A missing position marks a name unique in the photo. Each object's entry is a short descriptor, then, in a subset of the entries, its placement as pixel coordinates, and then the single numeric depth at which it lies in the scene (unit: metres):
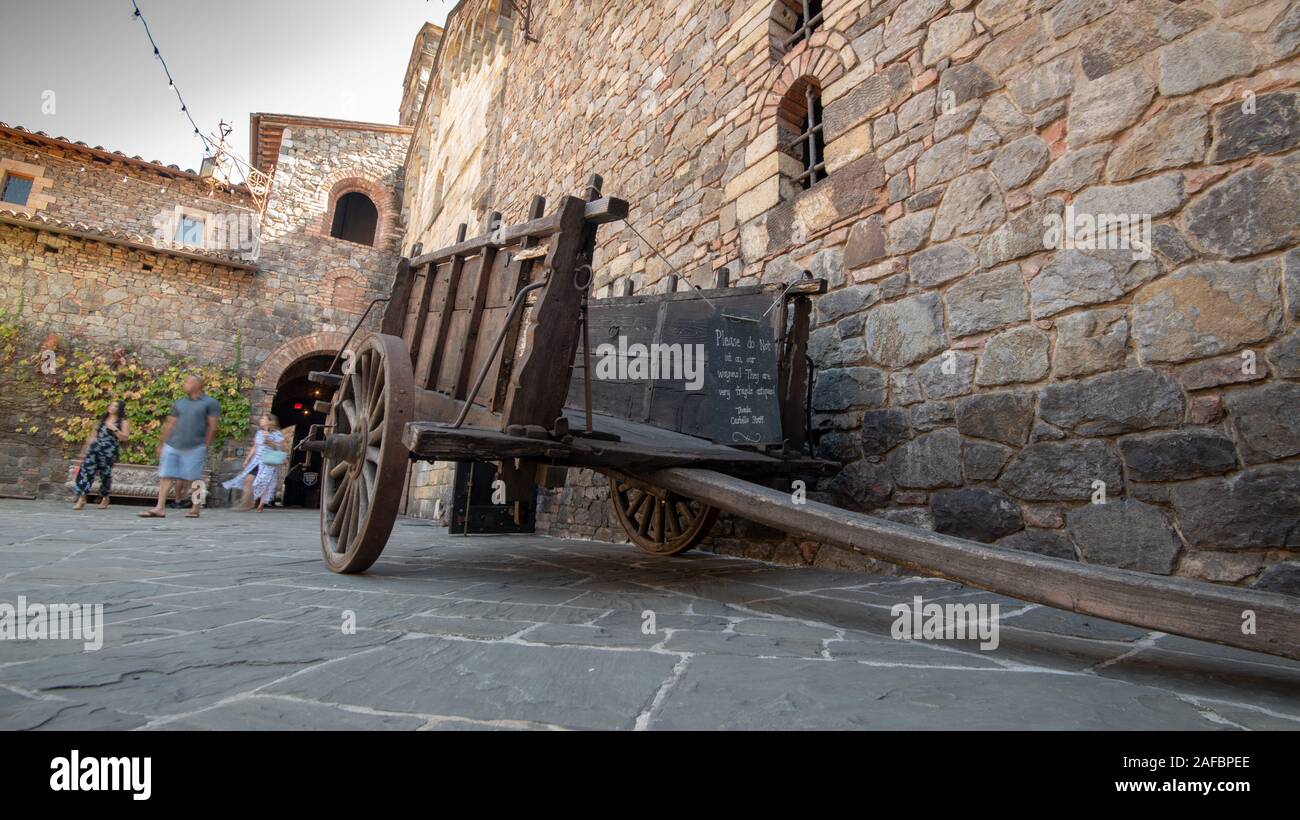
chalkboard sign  3.27
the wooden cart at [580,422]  1.41
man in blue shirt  6.65
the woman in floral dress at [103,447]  6.89
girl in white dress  9.34
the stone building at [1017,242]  2.16
